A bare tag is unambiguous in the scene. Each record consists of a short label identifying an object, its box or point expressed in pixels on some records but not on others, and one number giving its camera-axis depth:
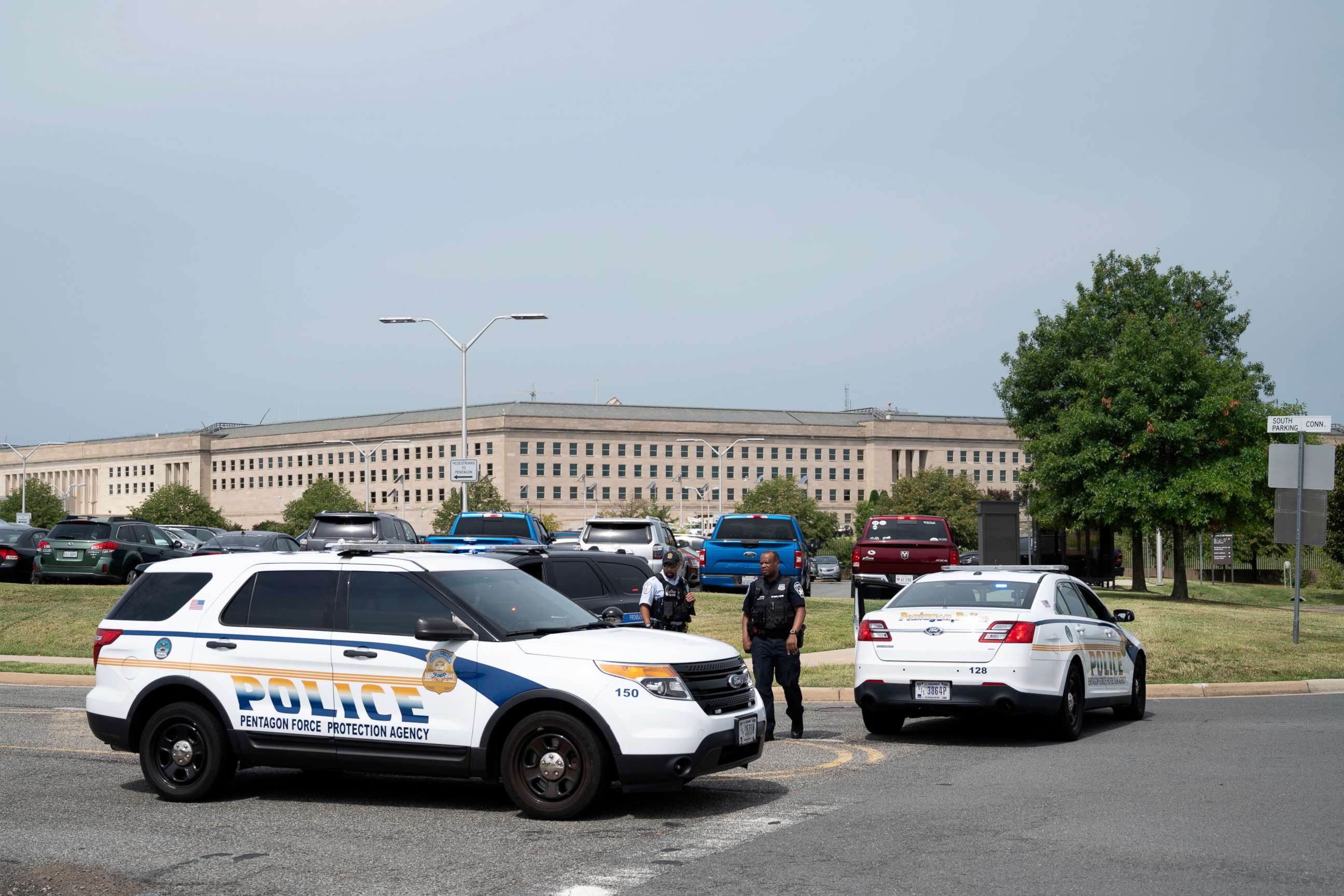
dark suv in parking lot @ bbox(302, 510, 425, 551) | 27.45
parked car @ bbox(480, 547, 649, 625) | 17.06
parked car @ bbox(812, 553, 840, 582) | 70.44
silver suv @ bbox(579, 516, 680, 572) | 29.28
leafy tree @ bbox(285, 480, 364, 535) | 134.38
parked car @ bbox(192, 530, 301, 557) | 30.47
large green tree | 40.72
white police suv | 8.62
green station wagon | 30.39
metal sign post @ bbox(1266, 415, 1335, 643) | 20.98
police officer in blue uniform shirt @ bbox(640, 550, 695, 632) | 15.10
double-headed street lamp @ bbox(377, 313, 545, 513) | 35.88
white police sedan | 12.16
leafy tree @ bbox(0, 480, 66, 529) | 130.25
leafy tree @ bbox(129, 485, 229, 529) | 145.38
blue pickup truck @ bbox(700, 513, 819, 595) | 30.50
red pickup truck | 29.20
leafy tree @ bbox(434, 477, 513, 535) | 113.62
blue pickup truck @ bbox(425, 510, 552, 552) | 28.25
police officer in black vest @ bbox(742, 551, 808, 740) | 12.41
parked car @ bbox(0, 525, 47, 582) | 32.34
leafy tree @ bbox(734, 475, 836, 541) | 123.62
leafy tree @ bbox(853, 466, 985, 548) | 120.69
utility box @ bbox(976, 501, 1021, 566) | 39.22
